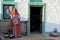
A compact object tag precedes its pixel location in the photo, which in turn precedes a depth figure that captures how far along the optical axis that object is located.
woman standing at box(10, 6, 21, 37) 6.60
